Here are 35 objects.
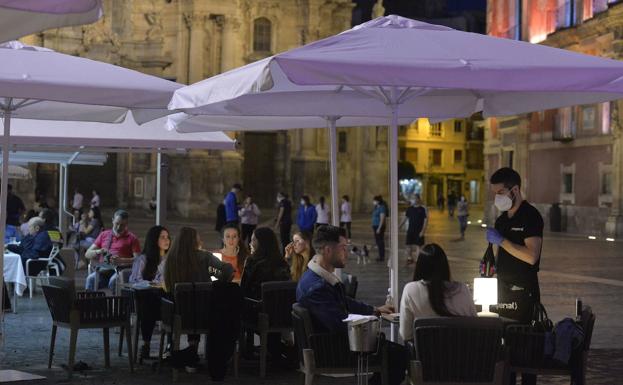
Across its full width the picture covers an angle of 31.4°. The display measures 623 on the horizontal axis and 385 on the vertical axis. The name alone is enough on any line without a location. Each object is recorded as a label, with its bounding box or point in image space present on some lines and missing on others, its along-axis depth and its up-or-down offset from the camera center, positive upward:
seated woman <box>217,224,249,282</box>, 12.18 -0.68
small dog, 24.61 -1.37
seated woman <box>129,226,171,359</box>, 11.72 -0.75
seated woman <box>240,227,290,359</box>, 10.69 -0.77
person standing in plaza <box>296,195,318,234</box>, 26.42 -0.59
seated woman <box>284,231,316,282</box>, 11.41 -0.66
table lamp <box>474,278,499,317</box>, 8.70 -0.78
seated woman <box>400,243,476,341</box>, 7.60 -0.69
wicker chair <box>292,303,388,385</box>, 7.98 -1.20
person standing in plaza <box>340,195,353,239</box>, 30.09 -0.59
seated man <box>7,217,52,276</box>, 16.33 -0.88
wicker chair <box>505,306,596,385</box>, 7.74 -1.14
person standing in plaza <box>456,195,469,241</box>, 36.03 -0.79
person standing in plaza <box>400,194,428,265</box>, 23.80 -0.71
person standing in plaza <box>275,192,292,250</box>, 28.91 -0.78
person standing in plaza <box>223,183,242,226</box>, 29.38 -0.44
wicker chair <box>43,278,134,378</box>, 10.22 -1.15
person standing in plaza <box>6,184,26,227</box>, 24.19 -0.48
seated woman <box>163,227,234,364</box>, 10.49 -0.71
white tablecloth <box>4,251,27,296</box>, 15.62 -1.19
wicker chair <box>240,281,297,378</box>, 10.27 -1.10
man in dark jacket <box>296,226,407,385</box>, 8.13 -0.74
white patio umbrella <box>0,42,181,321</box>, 9.38 +0.92
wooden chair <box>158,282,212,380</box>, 10.12 -1.11
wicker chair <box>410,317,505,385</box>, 7.26 -1.04
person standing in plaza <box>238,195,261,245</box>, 28.66 -0.71
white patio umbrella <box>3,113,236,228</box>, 13.88 +0.67
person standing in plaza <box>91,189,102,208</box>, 32.61 -0.38
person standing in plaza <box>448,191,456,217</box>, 61.87 -0.64
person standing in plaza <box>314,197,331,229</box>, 28.69 -0.58
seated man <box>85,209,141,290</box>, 15.31 -0.84
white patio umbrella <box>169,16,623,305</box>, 7.89 +0.91
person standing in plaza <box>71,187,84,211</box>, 34.69 -0.44
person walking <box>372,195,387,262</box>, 25.95 -0.75
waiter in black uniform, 8.69 -0.43
